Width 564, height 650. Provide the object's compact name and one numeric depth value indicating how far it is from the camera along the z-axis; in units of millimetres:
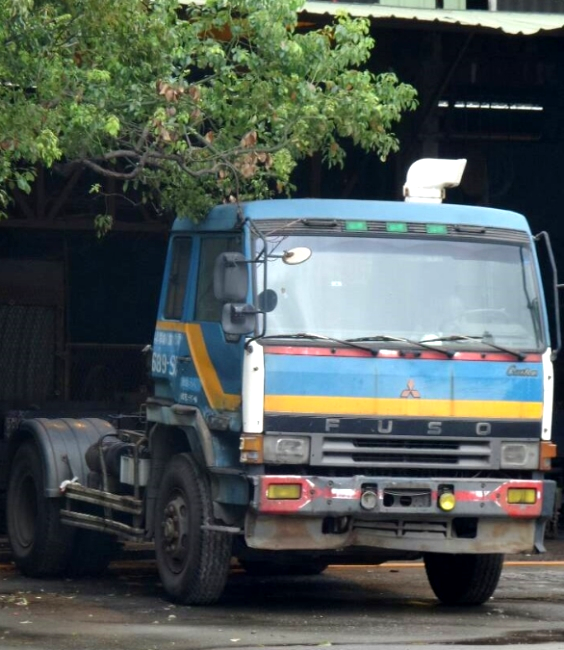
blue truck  19500
